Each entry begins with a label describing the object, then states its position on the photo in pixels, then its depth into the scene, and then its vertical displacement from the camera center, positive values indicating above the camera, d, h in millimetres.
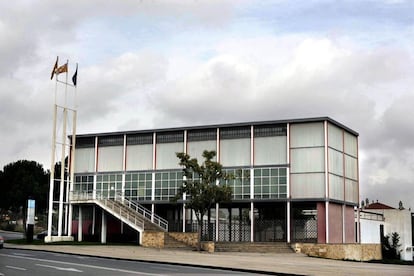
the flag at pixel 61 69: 52650 +11349
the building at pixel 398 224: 67250 -1119
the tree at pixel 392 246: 64769 -3330
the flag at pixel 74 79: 53750 +10768
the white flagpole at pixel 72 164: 54372 +3847
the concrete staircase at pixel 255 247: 47125 -2575
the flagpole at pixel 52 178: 50253 +2393
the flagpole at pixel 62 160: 51062 +3822
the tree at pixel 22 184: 67625 +2655
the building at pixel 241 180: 49688 +2590
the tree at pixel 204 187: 44875 +1701
